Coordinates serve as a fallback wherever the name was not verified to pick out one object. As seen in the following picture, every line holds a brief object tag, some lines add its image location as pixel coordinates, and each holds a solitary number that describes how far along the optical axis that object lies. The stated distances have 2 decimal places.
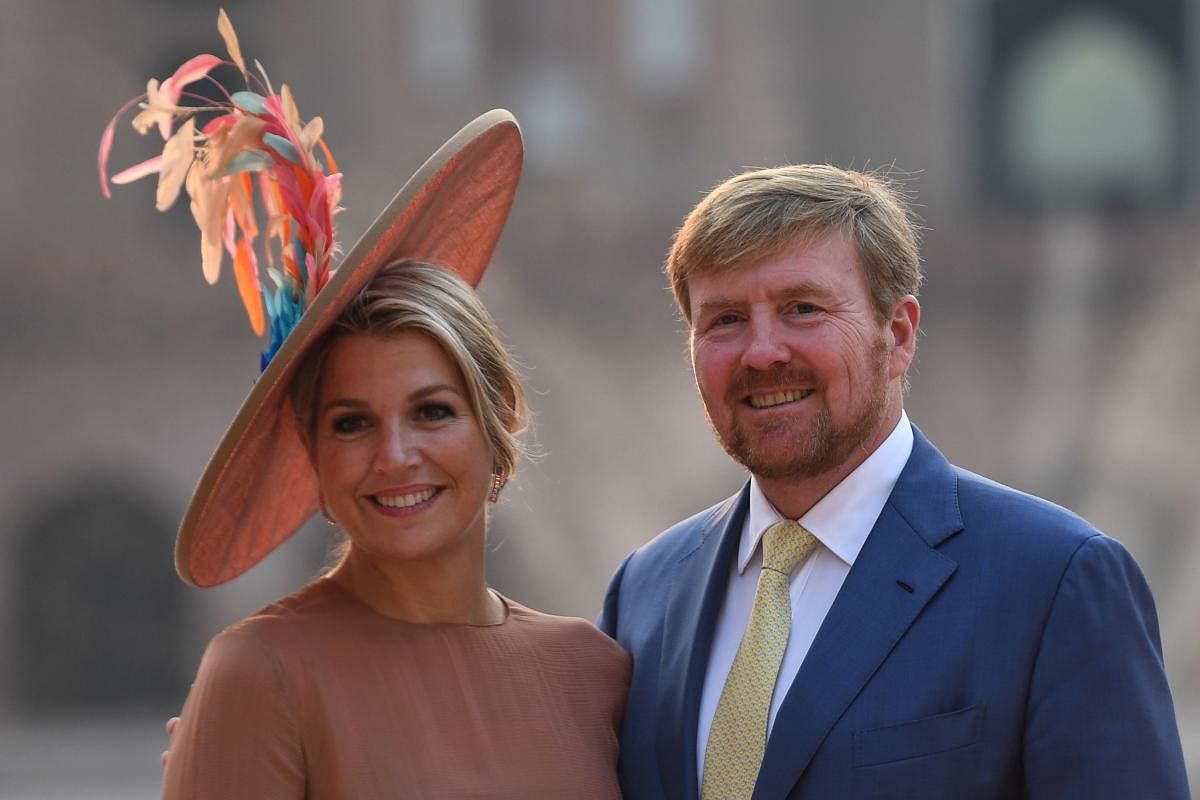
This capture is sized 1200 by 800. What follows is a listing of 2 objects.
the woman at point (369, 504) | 5.73
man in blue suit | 5.48
